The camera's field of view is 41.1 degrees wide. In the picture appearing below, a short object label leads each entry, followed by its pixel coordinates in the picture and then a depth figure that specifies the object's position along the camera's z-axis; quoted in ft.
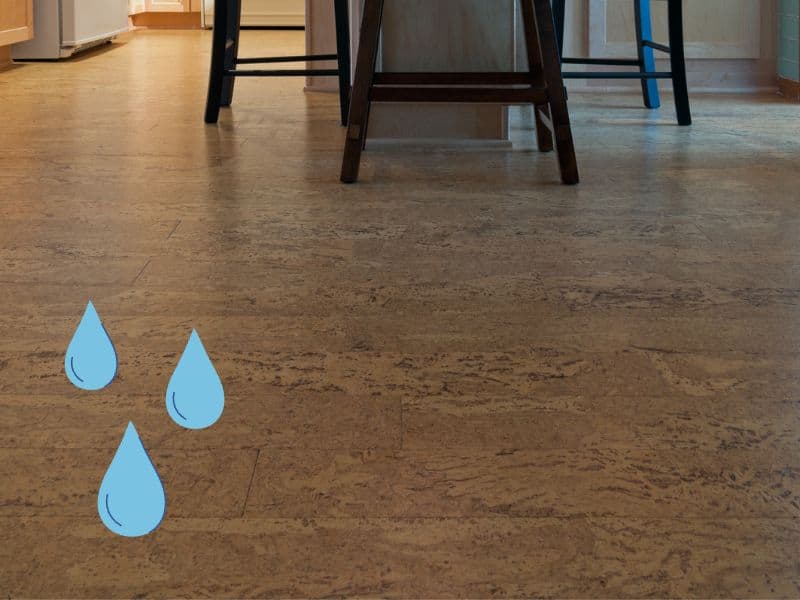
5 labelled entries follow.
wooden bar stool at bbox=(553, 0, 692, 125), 9.40
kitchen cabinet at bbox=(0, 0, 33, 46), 13.96
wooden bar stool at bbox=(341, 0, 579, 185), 6.59
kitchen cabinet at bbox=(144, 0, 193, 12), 24.77
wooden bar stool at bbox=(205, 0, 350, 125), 9.18
